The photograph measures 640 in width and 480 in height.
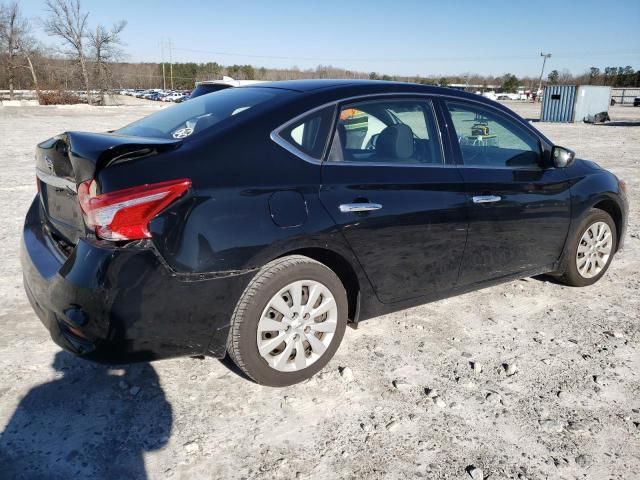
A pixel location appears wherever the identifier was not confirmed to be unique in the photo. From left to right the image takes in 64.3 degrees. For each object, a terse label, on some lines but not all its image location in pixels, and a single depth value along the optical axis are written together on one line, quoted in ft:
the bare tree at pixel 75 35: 165.68
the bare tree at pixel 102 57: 167.22
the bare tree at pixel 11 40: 164.04
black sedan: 7.75
